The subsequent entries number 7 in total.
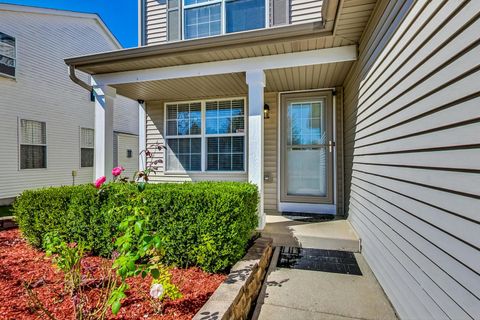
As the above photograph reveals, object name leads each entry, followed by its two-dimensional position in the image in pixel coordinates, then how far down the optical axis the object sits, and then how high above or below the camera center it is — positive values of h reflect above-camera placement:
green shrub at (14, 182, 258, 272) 2.62 -0.67
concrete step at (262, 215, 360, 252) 3.41 -1.11
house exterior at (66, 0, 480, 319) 1.34 +0.54
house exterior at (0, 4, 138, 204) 7.43 +1.89
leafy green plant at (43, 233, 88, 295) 2.01 -0.84
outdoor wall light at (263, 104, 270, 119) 5.30 +0.98
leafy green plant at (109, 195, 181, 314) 1.44 -0.64
